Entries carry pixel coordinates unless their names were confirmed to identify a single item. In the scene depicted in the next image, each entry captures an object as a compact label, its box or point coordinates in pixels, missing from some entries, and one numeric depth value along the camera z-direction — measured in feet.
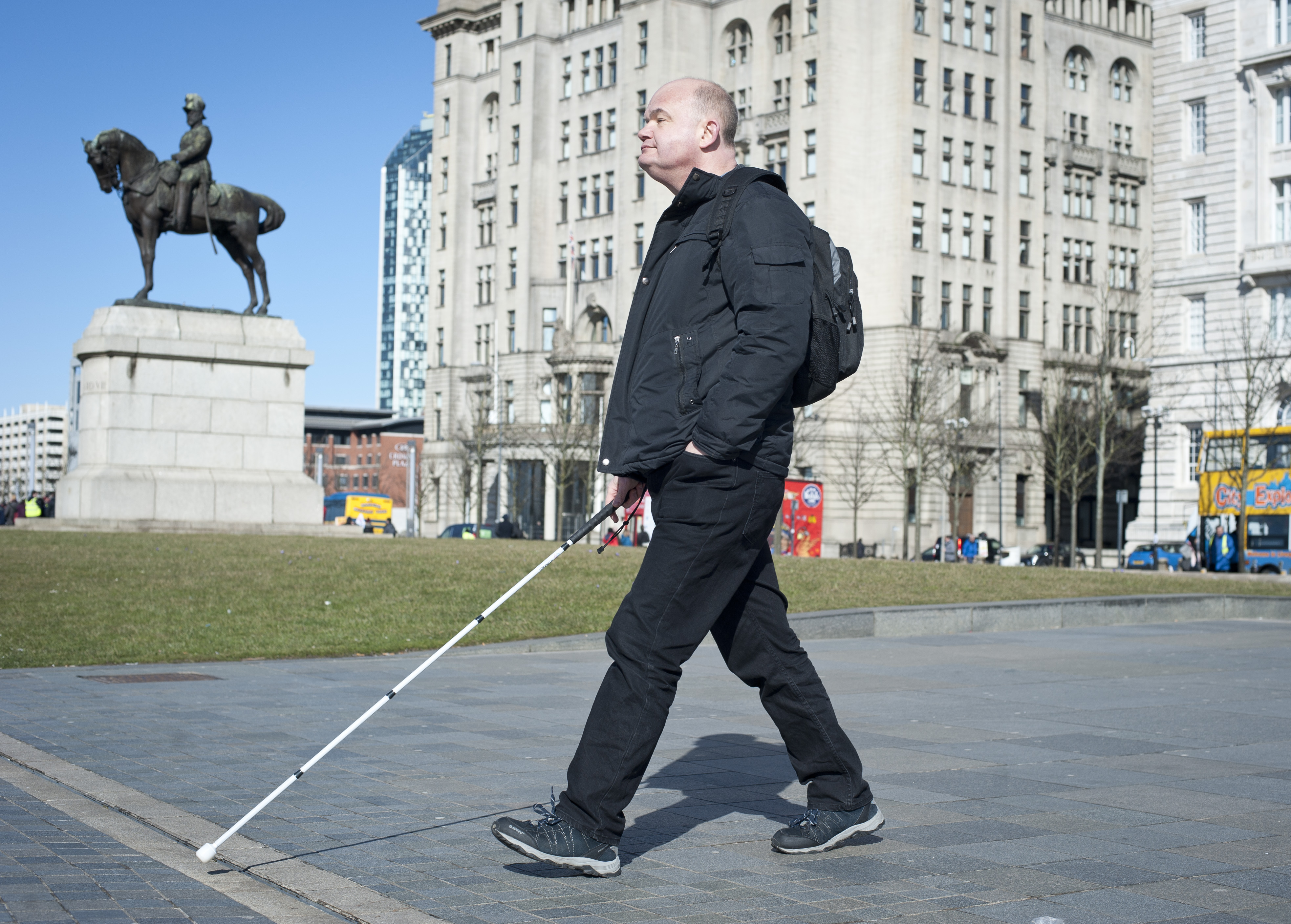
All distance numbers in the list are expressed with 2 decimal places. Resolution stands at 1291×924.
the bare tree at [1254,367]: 153.79
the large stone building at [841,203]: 222.28
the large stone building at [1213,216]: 179.22
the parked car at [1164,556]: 165.07
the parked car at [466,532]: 217.97
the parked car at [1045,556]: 194.70
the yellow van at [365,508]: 257.14
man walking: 13.75
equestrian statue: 86.48
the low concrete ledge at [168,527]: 82.69
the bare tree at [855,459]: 211.00
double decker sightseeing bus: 142.31
